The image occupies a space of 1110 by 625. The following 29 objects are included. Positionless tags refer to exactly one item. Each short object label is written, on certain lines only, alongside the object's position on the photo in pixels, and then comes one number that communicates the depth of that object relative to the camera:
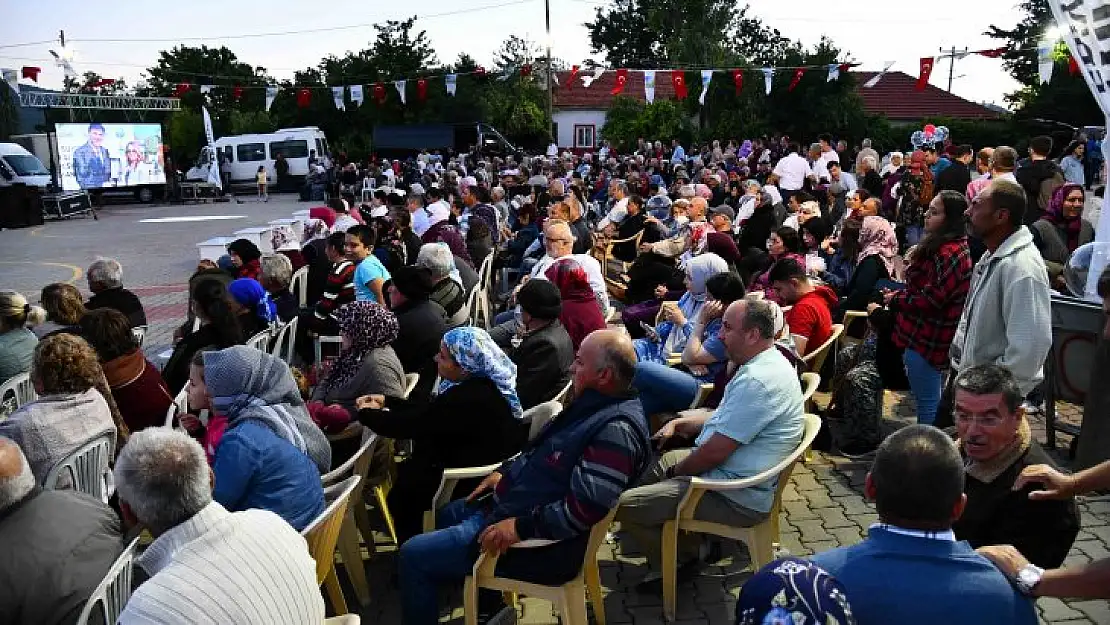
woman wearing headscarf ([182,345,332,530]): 3.27
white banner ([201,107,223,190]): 31.64
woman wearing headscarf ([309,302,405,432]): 4.64
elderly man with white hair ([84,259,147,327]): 6.50
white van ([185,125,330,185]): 33.41
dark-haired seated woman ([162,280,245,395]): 5.38
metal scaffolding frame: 28.69
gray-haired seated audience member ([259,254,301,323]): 7.05
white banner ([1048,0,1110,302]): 5.43
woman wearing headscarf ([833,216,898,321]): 6.74
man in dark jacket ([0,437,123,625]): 2.71
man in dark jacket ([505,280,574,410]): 4.79
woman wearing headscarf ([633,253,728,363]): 5.78
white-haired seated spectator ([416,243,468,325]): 6.65
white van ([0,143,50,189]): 24.70
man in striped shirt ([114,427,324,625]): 2.22
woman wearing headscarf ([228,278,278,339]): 6.18
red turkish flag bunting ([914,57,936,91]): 21.75
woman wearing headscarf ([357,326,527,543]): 3.96
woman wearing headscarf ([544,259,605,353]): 5.89
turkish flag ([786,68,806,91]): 26.81
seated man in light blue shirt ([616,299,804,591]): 3.70
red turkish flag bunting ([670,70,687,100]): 26.79
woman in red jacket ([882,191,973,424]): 4.78
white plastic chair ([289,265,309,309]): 8.26
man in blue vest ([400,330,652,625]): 3.28
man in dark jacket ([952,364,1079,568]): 2.75
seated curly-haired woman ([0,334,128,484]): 3.69
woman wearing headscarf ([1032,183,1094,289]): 7.36
